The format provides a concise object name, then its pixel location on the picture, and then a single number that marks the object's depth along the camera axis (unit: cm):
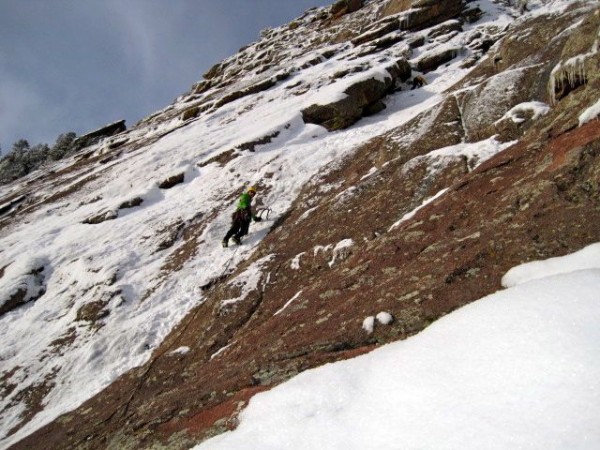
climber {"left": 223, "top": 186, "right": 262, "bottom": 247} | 1700
